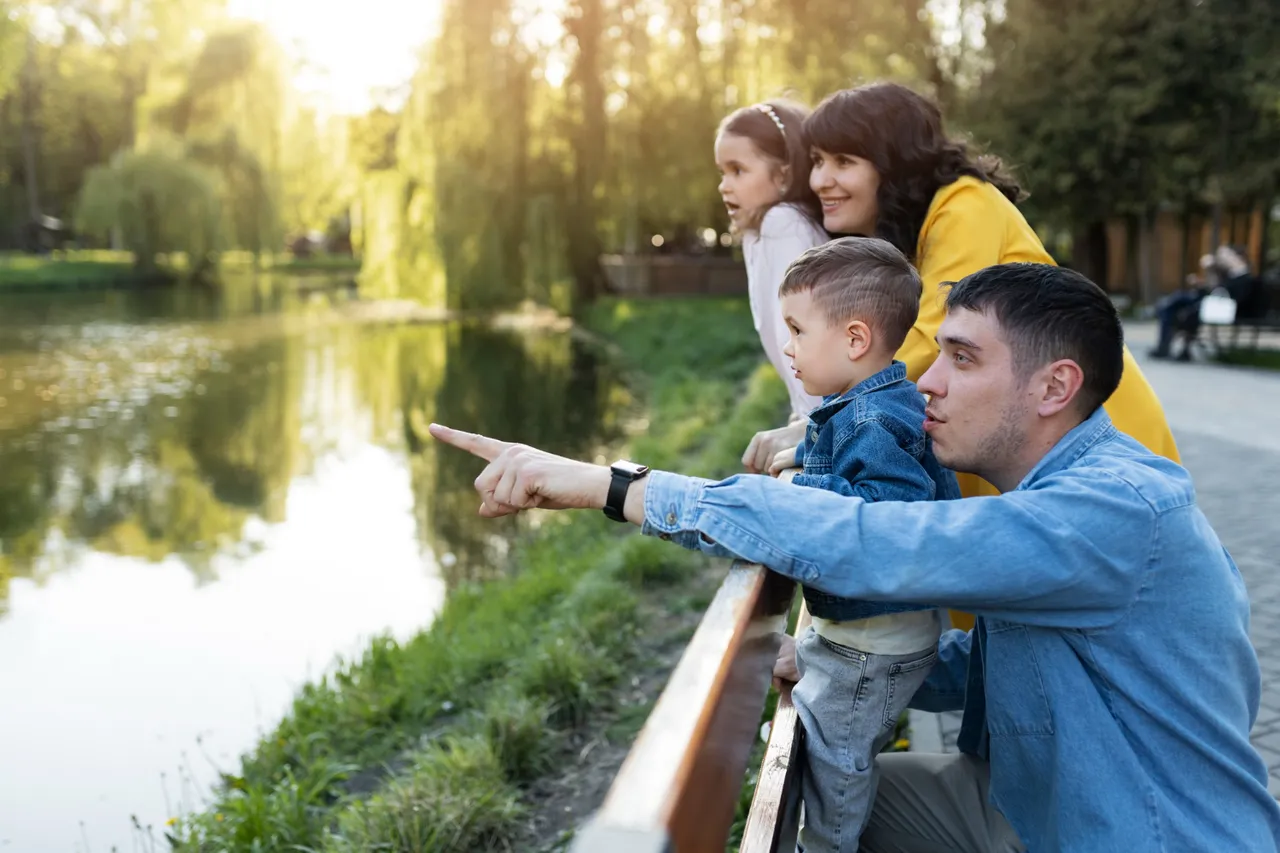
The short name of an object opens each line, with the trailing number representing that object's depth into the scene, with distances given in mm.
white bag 14281
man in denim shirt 1443
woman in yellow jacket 2344
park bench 14125
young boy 1824
